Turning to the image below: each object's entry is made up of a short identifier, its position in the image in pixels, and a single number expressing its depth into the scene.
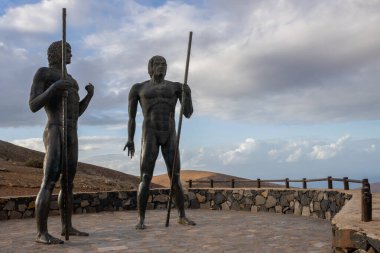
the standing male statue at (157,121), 7.32
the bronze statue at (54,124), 5.93
